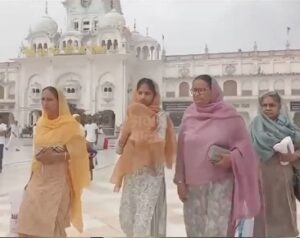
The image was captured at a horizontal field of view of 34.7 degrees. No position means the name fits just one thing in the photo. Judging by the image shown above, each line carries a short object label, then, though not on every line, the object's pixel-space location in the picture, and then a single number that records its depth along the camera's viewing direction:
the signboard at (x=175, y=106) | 31.82
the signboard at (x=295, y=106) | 31.20
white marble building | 31.92
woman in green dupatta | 2.87
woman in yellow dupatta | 2.77
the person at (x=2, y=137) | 7.74
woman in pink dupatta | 2.33
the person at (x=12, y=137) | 11.40
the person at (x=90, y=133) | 8.52
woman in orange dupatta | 2.60
